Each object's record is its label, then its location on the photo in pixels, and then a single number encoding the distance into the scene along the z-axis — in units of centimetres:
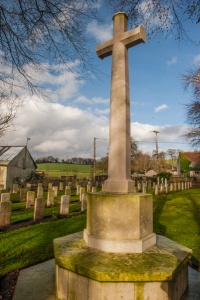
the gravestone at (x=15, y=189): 1959
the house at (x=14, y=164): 2585
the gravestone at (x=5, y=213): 845
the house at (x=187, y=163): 4869
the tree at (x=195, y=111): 1933
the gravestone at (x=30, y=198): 1234
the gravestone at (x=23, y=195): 1580
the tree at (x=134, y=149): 5949
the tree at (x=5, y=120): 1574
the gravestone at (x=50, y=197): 1340
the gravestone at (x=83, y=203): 1197
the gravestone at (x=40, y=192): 1384
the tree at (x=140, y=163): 5685
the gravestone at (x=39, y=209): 970
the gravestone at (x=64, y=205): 1056
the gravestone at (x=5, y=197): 982
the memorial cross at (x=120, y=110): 380
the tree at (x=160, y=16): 390
